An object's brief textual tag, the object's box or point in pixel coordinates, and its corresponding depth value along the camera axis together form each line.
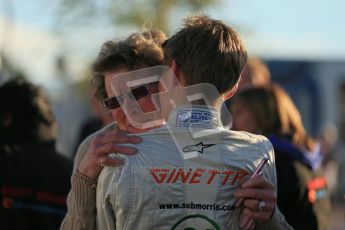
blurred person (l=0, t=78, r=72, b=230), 5.64
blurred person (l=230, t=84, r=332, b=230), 5.95
